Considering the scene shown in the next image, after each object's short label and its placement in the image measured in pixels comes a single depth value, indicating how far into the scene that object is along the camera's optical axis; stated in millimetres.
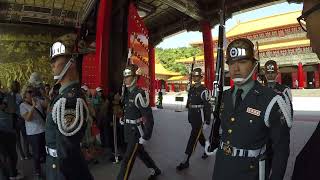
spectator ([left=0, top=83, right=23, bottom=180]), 3168
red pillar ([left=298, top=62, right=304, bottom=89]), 17553
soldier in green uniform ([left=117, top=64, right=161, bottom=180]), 2652
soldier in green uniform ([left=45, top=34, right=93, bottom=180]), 1514
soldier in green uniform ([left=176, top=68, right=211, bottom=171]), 3817
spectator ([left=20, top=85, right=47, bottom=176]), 3304
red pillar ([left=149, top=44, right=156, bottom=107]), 12312
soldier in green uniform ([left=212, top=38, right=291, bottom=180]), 1381
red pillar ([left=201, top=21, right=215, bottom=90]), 8925
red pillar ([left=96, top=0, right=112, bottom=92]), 4875
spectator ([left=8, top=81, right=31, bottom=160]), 4015
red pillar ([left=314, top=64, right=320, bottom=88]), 17284
